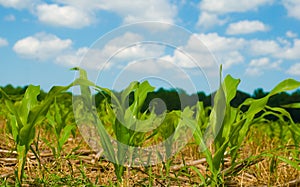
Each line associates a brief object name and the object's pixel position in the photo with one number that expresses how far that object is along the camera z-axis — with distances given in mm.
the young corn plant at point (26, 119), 1567
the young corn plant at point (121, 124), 1784
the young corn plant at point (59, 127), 2146
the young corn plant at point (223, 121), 1735
